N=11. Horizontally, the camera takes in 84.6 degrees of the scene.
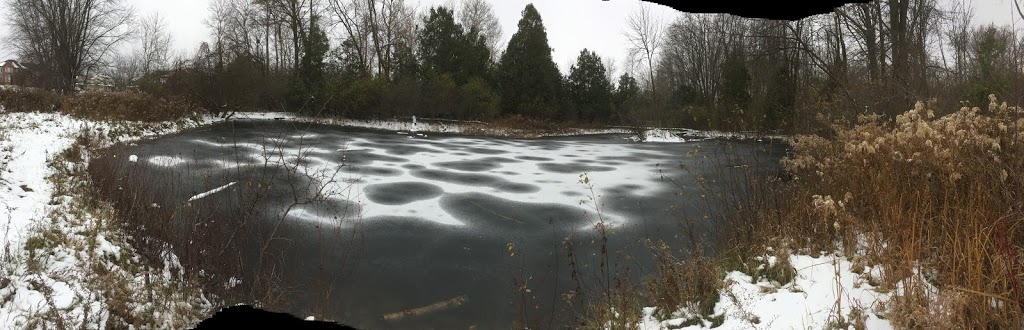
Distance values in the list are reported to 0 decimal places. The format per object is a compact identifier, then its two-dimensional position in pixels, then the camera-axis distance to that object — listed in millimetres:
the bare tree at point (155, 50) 46656
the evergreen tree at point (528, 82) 25125
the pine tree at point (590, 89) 30047
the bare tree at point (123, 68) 35719
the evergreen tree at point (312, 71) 30625
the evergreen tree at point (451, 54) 26925
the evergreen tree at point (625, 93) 32312
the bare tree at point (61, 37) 29138
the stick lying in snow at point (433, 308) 4770
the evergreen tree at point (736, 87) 28391
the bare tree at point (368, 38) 22266
